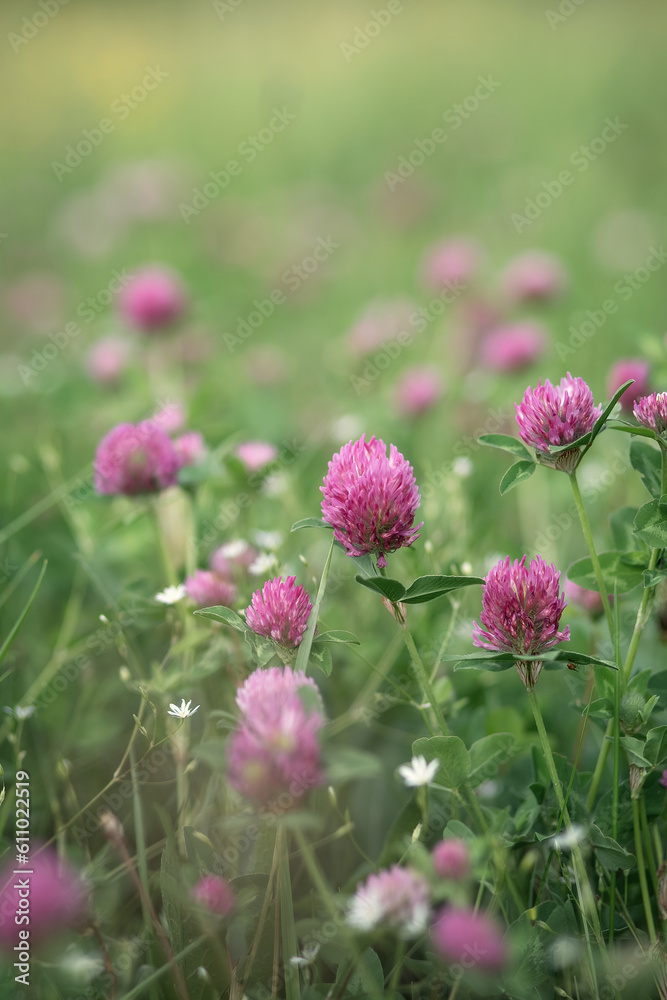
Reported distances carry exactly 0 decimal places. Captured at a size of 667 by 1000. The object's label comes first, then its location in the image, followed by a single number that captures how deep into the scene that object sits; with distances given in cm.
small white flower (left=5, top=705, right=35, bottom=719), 99
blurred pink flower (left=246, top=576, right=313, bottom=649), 93
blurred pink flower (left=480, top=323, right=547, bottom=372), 138
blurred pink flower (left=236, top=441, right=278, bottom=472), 108
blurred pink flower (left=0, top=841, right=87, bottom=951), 92
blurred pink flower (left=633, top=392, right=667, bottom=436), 94
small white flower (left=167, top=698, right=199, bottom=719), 95
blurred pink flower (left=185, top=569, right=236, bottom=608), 101
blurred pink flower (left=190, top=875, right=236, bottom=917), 91
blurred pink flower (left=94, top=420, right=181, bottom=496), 102
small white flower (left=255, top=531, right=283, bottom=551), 103
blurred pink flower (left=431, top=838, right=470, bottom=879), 89
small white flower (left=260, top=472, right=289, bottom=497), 109
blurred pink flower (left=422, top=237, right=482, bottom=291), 174
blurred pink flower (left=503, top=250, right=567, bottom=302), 158
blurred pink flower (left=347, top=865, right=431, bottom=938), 89
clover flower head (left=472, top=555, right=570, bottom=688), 92
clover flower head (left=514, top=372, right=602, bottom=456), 93
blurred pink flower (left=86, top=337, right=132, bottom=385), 138
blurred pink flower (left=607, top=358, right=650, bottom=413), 103
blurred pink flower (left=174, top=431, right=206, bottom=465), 105
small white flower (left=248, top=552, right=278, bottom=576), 102
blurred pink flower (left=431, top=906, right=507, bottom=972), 89
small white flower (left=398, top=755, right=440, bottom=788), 93
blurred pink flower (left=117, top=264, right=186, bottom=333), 145
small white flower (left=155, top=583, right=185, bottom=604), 100
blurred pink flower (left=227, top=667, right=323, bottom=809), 89
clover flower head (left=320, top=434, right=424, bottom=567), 93
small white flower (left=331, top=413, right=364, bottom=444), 132
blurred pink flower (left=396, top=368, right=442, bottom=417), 134
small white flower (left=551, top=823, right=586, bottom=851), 91
